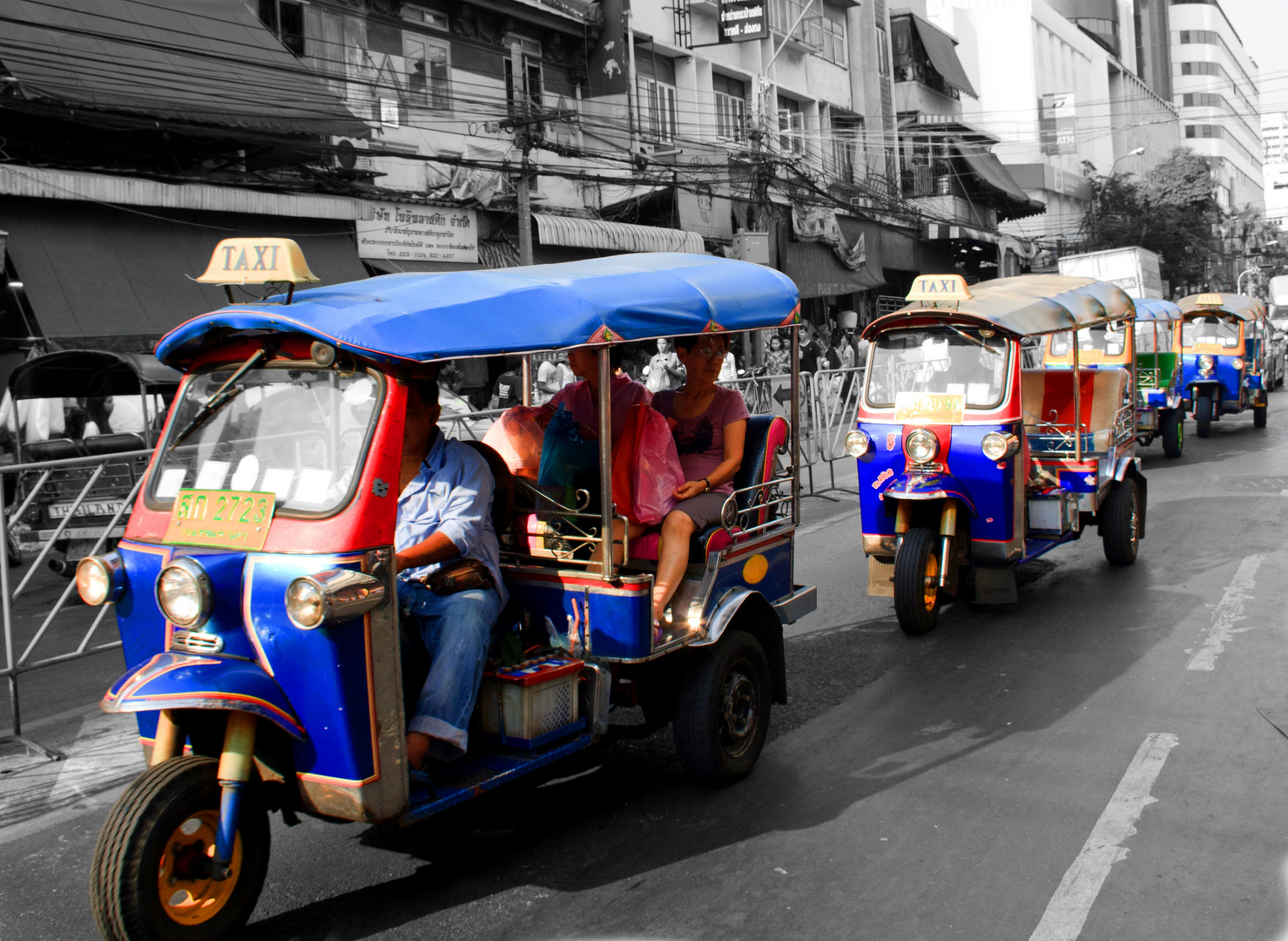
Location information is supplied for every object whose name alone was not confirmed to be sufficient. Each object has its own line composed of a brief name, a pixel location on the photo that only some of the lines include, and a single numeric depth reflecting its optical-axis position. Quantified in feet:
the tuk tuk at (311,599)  11.29
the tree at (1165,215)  153.99
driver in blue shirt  12.88
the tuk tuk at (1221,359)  60.29
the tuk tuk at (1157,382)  50.49
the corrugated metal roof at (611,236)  64.95
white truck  87.71
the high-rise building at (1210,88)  302.86
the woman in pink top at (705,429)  16.67
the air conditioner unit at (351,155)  51.88
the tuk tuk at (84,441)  22.67
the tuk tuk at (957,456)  24.45
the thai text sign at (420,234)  57.67
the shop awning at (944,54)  125.08
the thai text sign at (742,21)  85.35
